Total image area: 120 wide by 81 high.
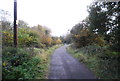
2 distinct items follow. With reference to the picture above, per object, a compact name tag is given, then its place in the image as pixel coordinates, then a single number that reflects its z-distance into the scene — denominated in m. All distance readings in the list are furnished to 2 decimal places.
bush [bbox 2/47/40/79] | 4.19
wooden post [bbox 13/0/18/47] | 6.38
